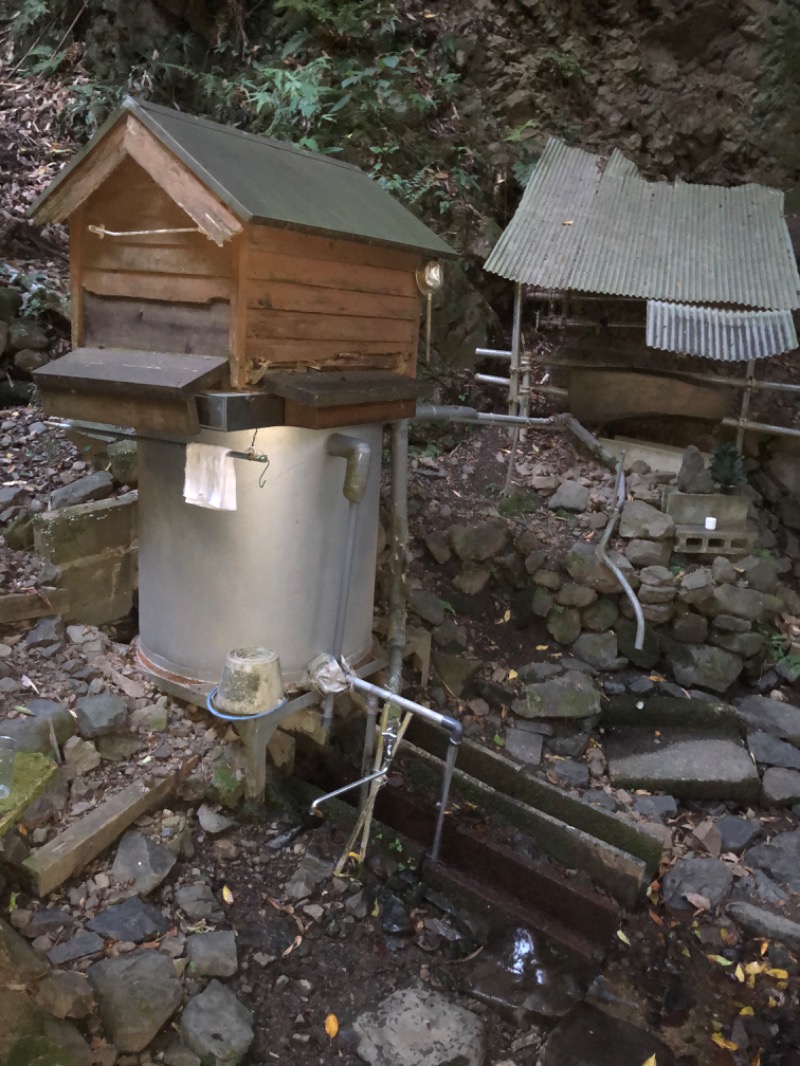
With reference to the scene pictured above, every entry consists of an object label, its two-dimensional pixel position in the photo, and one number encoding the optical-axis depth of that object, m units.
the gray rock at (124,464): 6.07
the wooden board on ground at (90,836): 3.90
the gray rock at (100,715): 4.65
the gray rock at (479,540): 7.54
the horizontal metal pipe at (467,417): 6.15
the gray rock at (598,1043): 4.09
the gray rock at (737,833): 5.91
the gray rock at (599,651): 7.47
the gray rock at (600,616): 7.62
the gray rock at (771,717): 7.09
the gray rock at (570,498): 8.53
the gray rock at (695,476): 8.17
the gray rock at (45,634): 5.18
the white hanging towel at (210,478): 4.50
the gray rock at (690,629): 7.65
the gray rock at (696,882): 5.29
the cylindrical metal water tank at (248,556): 4.73
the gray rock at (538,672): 7.12
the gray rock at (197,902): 4.21
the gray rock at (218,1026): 3.56
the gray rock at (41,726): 4.25
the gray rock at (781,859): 5.64
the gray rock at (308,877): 4.55
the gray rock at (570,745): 6.62
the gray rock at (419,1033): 3.85
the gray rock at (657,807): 6.10
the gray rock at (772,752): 6.77
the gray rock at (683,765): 6.35
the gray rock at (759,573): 8.05
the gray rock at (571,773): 6.29
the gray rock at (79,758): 4.50
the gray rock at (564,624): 7.61
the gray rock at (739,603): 7.68
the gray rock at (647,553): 7.84
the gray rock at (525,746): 6.47
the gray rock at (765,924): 5.02
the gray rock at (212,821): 4.69
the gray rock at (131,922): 3.89
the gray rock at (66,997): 3.29
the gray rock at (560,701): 6.82
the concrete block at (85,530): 5.32
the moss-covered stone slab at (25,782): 3.25
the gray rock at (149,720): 4.96
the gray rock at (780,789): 6.38
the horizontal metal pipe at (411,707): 4.38
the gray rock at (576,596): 7.57
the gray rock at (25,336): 7.36
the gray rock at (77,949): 3.66
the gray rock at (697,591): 7.63
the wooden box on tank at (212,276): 4.13
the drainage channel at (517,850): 4.75
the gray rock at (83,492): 5.82
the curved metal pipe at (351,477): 4.78
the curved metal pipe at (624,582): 7.31
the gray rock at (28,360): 7.33
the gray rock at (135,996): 3.46
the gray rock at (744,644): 7.64
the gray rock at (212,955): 3.91
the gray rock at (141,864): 4.17
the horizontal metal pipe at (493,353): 9.14
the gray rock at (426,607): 7.07
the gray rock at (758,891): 5.40
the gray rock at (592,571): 7.56
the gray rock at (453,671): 6.83
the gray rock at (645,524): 7.93
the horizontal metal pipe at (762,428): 9.16
